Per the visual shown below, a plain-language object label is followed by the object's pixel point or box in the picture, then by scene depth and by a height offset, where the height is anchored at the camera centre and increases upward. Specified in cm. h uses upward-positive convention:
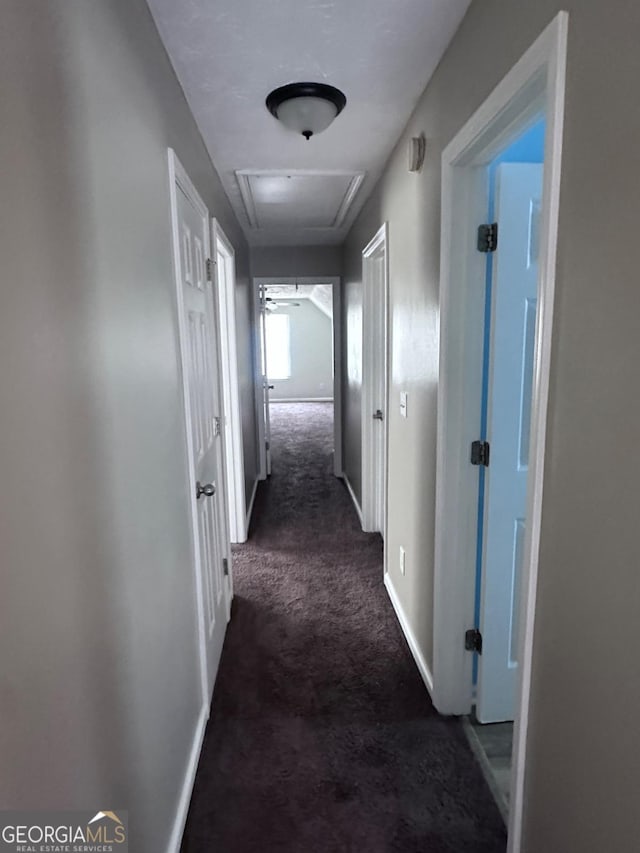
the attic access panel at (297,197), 284 +95
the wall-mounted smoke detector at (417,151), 189 +72
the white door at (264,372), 505 -25
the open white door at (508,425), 159 -27
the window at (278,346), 1080 +0
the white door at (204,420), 184 -30
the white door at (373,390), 343 -32
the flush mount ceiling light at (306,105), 177 +85
